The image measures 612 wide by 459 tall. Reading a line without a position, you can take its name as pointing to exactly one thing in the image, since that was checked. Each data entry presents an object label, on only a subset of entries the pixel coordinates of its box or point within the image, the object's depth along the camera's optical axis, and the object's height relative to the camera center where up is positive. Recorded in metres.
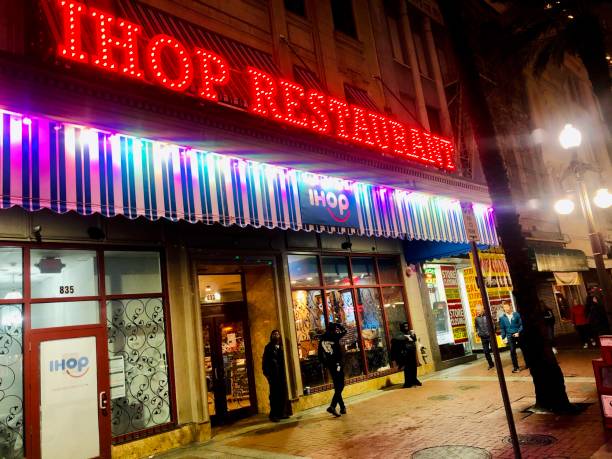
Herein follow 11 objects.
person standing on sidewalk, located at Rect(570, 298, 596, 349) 17.05 -1.22
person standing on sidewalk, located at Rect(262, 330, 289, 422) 10.09 -0.92
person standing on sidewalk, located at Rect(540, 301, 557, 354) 14.80 -0.72
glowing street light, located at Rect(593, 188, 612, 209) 10.02 +1.93
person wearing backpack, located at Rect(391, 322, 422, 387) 12.30 -1.03
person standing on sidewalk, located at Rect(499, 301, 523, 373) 13.41 -0.72
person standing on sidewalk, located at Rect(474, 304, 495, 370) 14.50 -0.84
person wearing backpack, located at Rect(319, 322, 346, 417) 9.73 -0.65
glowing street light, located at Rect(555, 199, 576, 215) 10.66 +2.02
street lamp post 8.38 +1.72
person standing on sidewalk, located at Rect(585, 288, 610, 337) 15.49 -0.88
